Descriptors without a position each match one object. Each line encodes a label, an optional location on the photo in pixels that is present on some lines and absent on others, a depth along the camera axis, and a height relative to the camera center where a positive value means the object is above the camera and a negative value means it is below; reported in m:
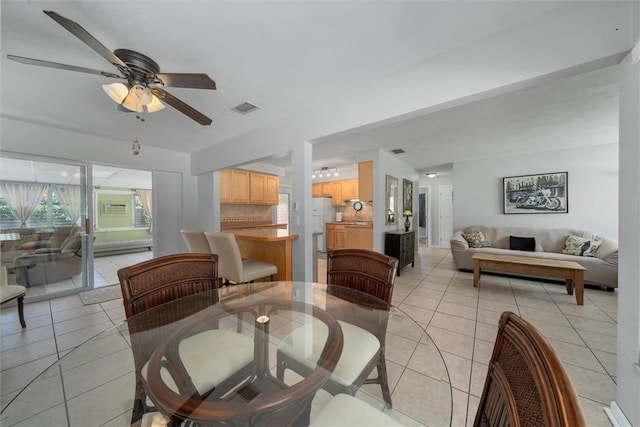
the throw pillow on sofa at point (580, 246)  3.62 -0.59
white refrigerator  6.45 -0.05
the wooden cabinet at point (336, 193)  6.41 +0.54
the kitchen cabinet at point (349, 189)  6.19 +0.63
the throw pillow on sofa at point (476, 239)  4.54 -0.57
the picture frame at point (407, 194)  5.39 +0.42
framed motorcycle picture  4.46 +0.35
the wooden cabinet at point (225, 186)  4.66 +0.57
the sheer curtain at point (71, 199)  3.35 +0.23
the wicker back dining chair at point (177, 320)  1.05 -0.66
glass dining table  0.82 -0.76
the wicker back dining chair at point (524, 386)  0.39 -0.37
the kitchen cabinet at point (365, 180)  4.50 +0.64
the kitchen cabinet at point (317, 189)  6.77 +0.69
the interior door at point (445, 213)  6.99 -0.06
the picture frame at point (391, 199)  4.52 +0.25
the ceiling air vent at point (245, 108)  2.57 +1.22
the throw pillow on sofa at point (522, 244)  4.28 -0.63
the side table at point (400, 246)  4.15 -0.64
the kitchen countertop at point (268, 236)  2.61 -0.28
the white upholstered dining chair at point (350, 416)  0.79 -0.73
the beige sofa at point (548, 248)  3.24 -0.68
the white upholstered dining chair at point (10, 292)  2.12 -0.74
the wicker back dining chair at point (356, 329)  1.13 -0.72
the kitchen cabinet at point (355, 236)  4.73 -0.54
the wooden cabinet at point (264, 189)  5.30 +0.58
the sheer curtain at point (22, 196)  2.99 +0.25
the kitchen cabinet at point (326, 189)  6.59 +0.68
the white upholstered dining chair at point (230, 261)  2.35 -0.51
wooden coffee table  2.85 -0.80
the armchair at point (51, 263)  3.07 -0.69
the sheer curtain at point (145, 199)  7.55 +0.50
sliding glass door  2.99 -0.14
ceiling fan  1.49 +0.96
